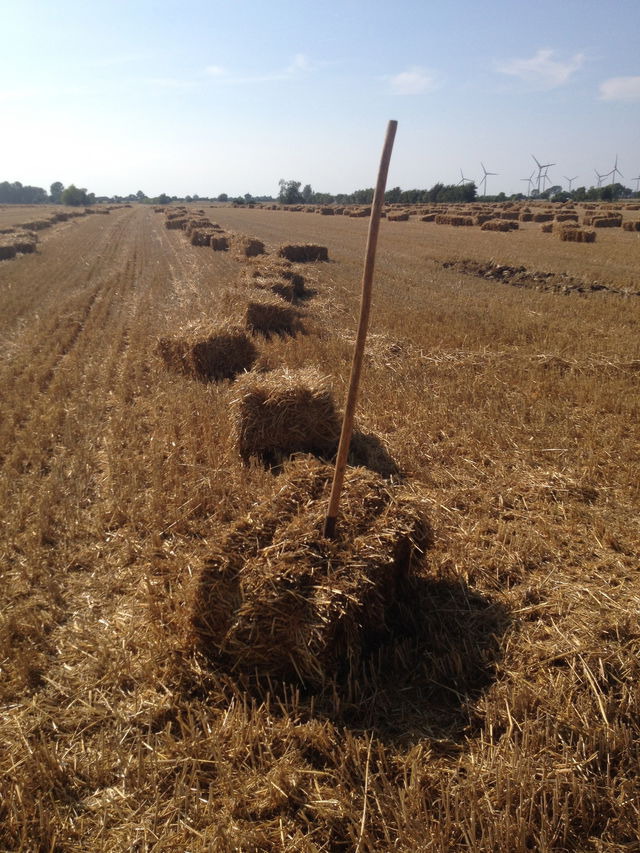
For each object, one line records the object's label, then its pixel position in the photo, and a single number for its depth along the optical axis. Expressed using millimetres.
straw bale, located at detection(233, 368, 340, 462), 5941
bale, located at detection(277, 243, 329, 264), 21547
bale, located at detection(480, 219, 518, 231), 36000
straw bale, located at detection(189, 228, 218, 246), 29922
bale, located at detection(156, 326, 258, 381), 8883
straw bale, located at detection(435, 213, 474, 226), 40844
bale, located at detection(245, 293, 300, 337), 11242
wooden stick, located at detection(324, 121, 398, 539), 2936
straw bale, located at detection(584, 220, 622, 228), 34594
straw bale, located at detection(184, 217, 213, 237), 35444
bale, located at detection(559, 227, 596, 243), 27344
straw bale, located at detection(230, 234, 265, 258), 22759
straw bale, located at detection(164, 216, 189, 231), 42312
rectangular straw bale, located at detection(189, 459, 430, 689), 3086
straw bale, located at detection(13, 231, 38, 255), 26739
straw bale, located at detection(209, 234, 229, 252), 27188
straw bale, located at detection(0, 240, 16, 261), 24984
